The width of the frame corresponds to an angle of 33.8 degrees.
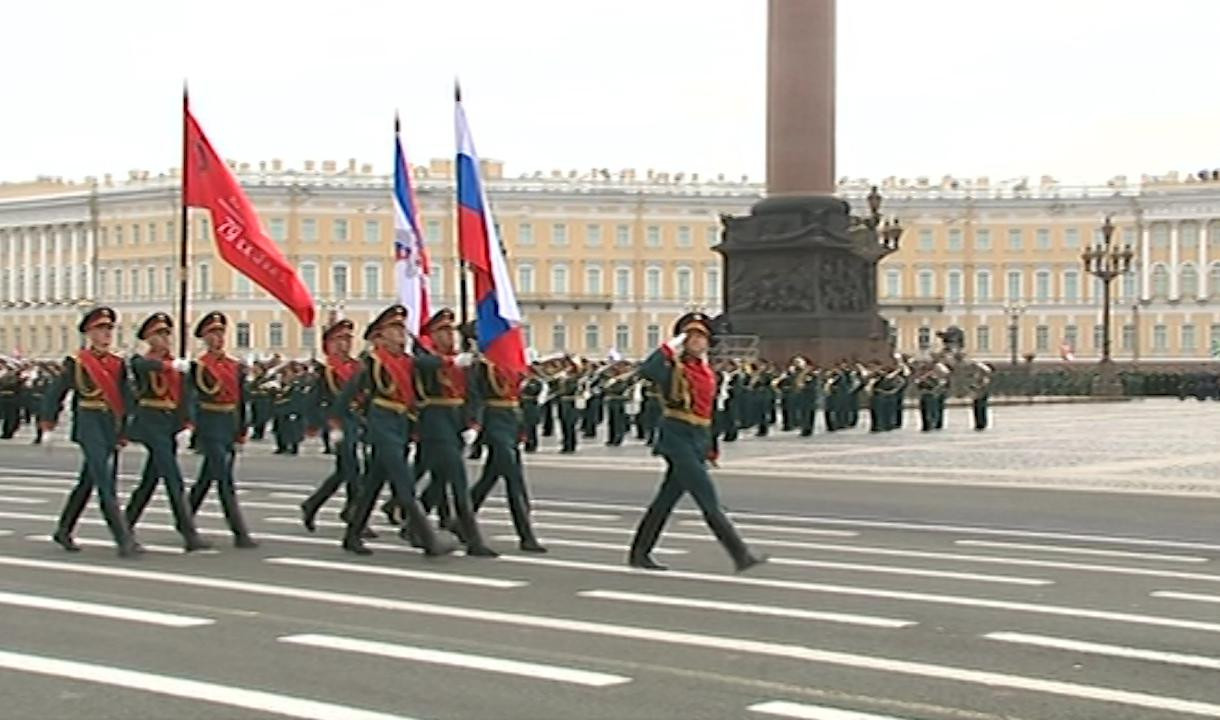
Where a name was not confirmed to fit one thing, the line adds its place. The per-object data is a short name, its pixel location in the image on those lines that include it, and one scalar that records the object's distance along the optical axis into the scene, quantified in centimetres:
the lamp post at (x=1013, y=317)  10125
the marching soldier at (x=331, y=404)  1454
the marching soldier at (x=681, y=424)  1191
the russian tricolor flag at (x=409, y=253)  1700
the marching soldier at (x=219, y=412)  1323
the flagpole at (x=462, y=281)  1468
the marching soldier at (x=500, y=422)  1313
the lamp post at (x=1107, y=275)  5925
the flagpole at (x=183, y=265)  1535
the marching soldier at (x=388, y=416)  1280
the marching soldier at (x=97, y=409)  1273
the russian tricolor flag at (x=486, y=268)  1352
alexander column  3562
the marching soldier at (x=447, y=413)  1286
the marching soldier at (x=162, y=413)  1293
